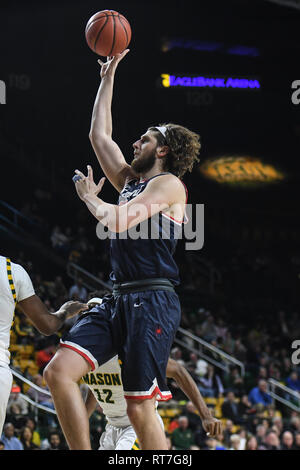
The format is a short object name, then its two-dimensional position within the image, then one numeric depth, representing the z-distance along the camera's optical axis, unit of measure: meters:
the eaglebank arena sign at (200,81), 19.22
